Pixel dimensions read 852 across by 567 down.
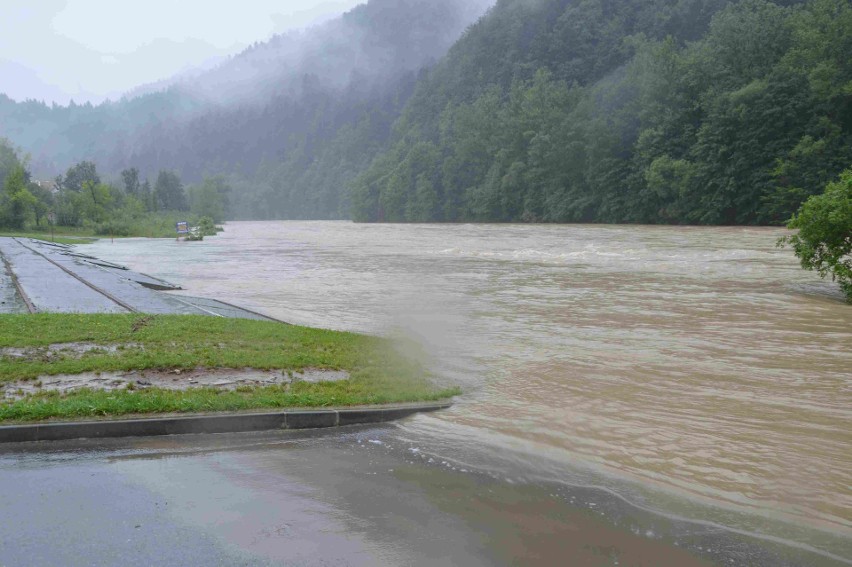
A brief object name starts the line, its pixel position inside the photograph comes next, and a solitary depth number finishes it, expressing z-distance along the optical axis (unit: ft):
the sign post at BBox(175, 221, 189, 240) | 221.03
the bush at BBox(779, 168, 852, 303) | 56.44
